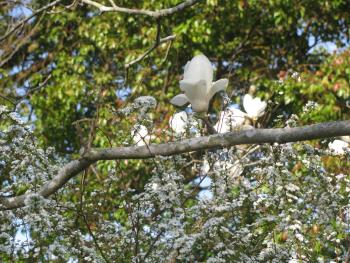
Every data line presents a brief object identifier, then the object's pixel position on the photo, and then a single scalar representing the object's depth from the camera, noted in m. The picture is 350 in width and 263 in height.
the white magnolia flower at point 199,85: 3.29
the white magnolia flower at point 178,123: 4.98
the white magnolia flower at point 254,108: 5.71
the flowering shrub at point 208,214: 4.47
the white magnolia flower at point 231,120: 5.03
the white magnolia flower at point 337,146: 4.98
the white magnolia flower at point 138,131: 4.76
